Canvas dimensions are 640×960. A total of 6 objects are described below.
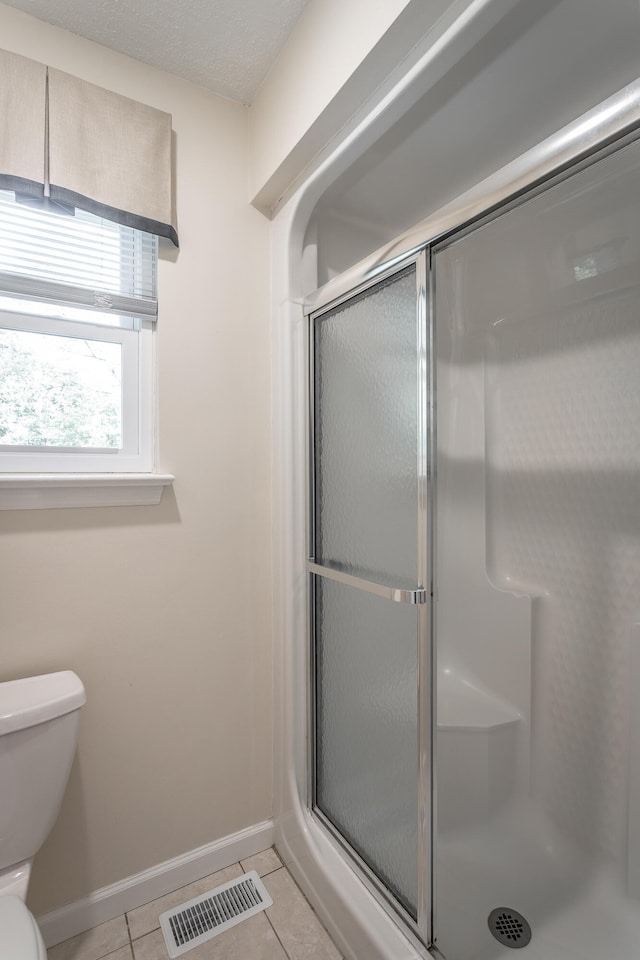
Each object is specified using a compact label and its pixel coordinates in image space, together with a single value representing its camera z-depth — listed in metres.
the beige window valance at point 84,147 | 1.21
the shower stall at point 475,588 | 1.12
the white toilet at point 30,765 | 1.06
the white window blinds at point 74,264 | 1.28
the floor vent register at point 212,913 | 1.28
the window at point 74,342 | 1.29
